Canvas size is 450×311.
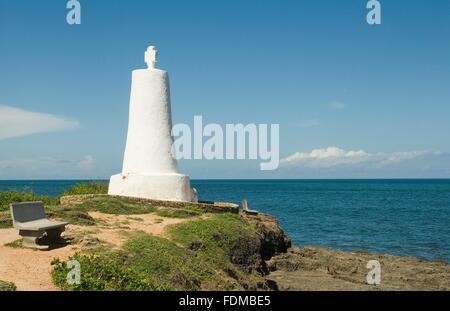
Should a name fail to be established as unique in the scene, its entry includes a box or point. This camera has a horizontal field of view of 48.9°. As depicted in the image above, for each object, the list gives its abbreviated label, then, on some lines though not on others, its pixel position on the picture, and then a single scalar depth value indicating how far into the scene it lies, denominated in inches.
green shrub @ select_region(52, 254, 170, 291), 379.2
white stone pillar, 813.2
